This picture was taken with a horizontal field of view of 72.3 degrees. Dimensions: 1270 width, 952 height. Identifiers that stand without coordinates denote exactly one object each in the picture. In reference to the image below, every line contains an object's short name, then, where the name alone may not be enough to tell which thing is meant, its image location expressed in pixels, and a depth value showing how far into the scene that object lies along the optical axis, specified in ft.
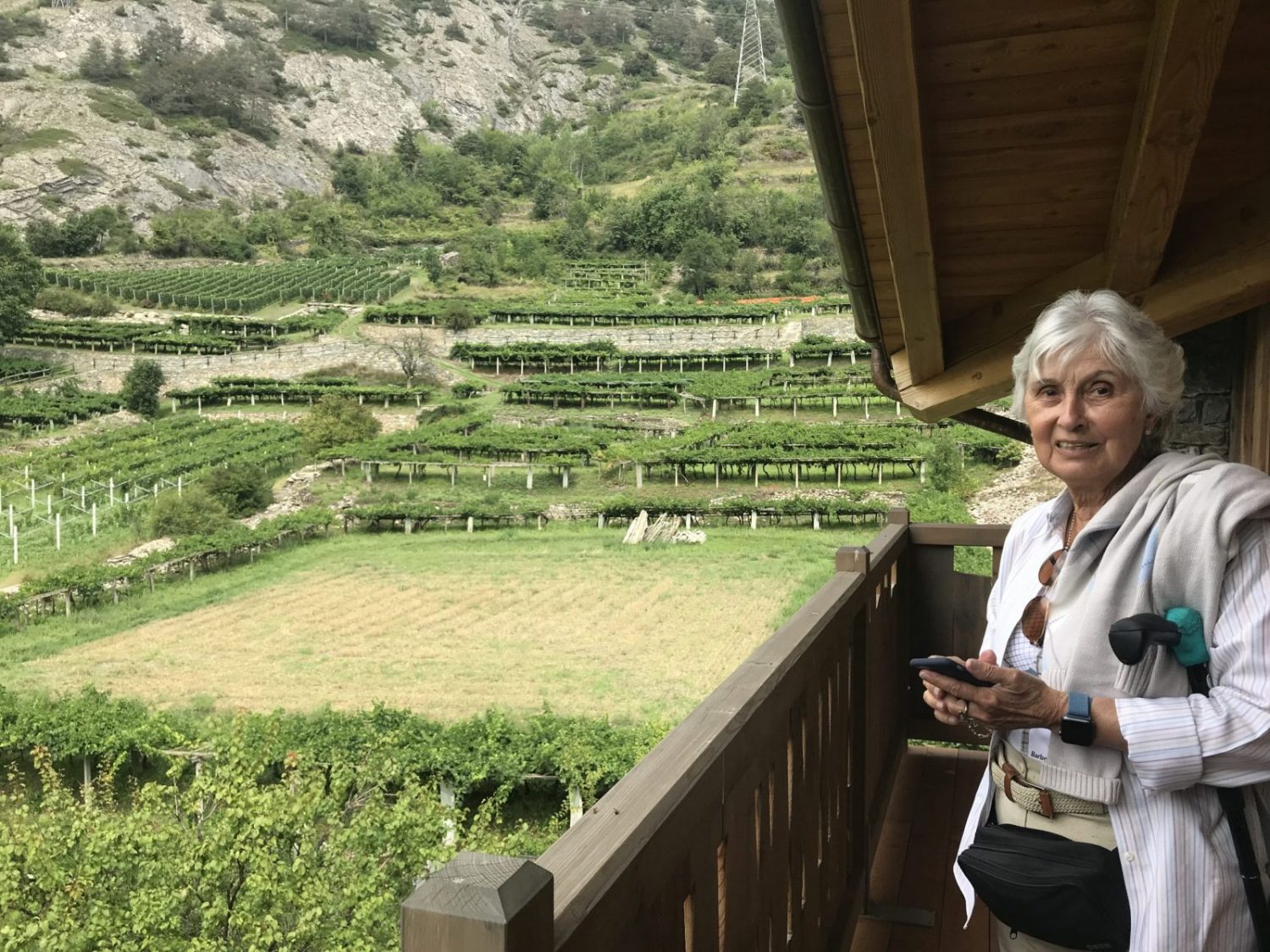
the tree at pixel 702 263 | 202.59
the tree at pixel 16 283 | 143.84
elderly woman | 3.94
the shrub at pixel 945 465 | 91.15
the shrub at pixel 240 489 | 89.15
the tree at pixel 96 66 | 313.12
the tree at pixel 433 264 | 201.57
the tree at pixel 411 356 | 143.02
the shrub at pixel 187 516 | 82.69
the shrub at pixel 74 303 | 163.84
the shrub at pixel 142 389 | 125.39
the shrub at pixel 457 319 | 160.35
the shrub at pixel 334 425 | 109.09
